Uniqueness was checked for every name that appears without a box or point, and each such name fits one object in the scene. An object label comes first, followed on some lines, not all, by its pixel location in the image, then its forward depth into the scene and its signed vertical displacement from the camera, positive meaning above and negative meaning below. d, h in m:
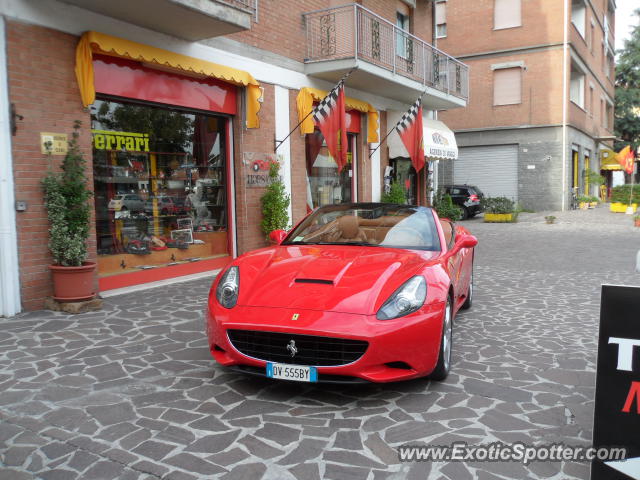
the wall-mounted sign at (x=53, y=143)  6.99 +0.75
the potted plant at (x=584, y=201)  29.10 -0.48
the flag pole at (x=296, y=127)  11.21 +1.46
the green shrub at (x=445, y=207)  19.30 -0.42
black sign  2.61 -0.90
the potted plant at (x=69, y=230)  6.84 -0.35
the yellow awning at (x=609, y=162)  31.61 +1.71
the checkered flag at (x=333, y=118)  11.39 +1.64
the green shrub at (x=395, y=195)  15.36 +0.02
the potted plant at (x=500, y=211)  22.56 -0.70
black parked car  24.91 -0.16
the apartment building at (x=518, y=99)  26.62 +4.67
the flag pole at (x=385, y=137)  14.90 +1.65
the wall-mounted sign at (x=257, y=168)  10.48 +0.59
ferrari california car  3.75 -0.82
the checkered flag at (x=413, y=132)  13.38 +1.54
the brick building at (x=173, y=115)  6.85 +1.36
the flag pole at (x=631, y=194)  25.41 -0.12
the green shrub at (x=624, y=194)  26.33 -0.12
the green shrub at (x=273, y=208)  10.78 -0.19
